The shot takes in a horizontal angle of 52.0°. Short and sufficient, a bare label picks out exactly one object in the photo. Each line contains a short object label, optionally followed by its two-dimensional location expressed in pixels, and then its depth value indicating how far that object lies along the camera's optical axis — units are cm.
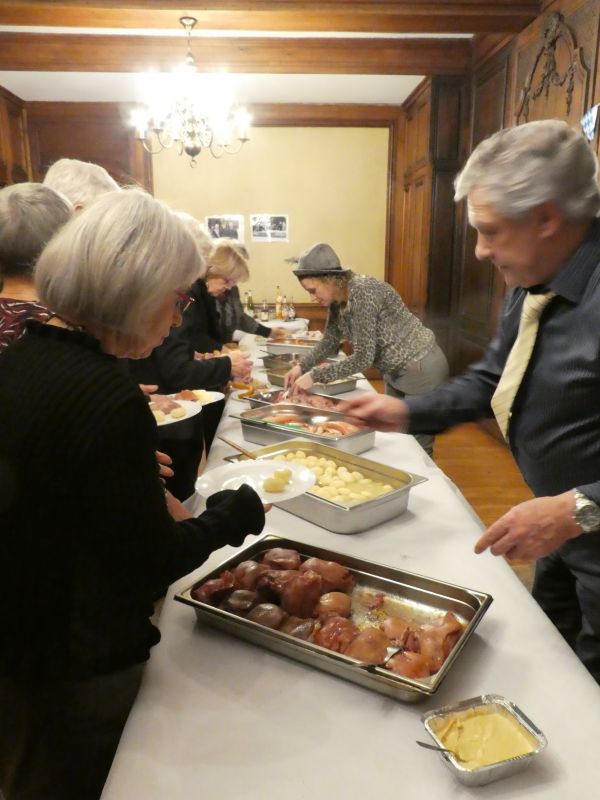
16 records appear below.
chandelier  414
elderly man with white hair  105
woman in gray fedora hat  279
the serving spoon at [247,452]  176
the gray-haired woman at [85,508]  80
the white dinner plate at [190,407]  198
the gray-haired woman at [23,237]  127
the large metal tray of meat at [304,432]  193
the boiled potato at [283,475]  135
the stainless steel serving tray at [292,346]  385
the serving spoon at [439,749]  75
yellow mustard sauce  77
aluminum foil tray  74
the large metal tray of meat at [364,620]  88
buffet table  77
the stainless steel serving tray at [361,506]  140
